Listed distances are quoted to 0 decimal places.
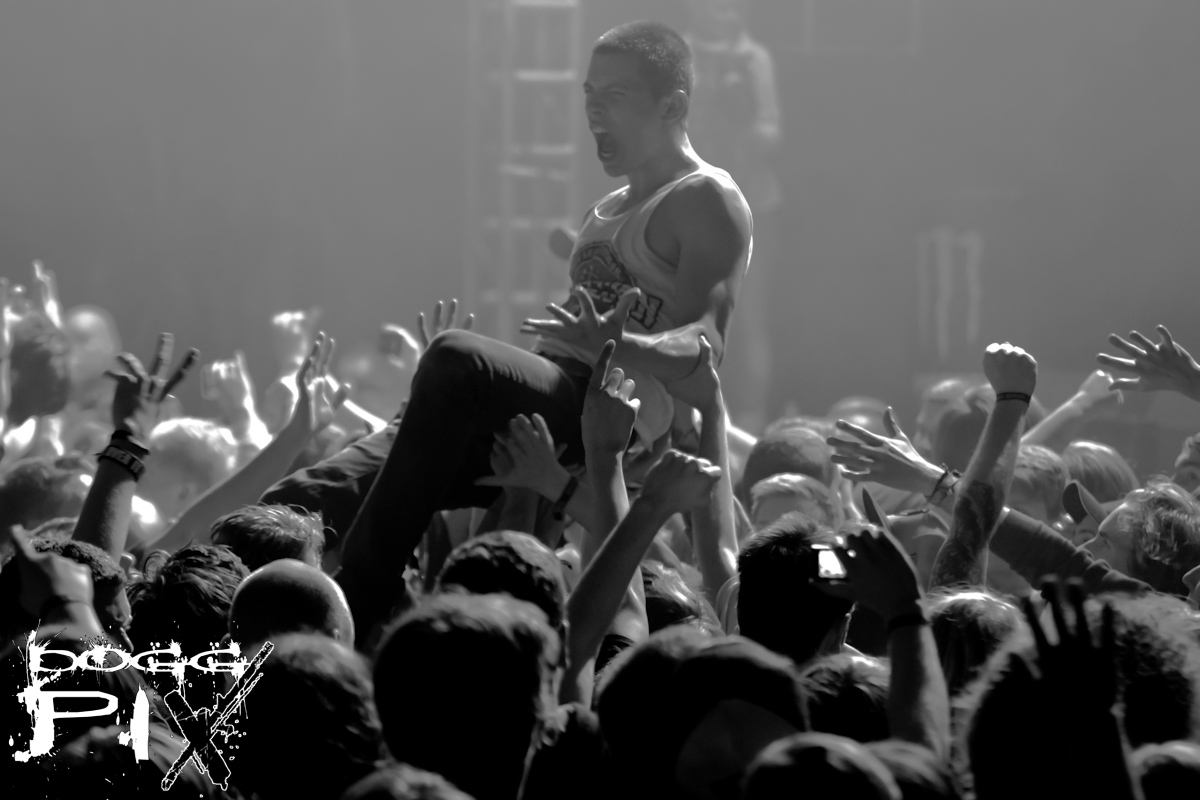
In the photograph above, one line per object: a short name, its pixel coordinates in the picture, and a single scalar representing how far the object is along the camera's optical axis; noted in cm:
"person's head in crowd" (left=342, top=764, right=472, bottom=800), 408
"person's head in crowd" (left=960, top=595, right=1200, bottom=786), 436
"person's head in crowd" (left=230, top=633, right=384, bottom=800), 443
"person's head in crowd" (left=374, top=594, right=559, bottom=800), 440
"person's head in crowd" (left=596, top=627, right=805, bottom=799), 445
